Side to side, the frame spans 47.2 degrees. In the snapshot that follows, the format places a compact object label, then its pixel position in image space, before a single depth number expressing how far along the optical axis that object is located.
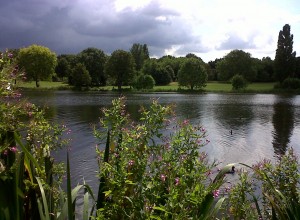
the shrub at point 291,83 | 87.12
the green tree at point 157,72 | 109.12
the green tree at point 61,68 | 115.69
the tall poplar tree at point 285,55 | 89.88
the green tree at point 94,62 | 99.75
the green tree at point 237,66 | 107.44
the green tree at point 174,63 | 130.62
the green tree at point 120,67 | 93.44
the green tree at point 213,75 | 126.00
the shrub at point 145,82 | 93.44
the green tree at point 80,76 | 88.50
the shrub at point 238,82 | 90.93
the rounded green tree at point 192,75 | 95.25
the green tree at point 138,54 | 128.00
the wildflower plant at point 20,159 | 2.20
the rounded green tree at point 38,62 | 91.32
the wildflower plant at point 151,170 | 2.24
